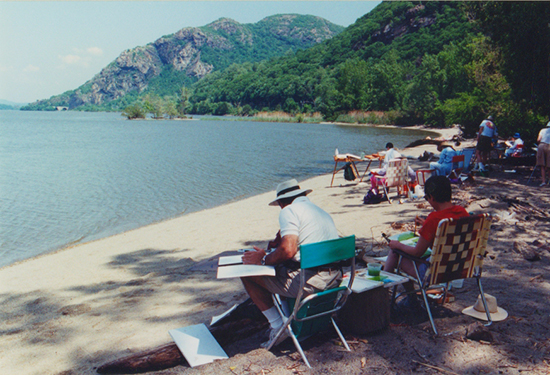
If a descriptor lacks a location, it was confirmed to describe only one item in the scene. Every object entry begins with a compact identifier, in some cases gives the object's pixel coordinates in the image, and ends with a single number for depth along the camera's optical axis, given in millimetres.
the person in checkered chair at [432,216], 3676
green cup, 3873
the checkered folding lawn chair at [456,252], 3527
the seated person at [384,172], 10269
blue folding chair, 3139
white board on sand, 3426
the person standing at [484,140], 12836
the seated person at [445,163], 10078
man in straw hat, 3326
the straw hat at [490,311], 3875
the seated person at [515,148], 14584
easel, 13086
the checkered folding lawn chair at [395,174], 9945
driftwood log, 3408
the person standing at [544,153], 10078
